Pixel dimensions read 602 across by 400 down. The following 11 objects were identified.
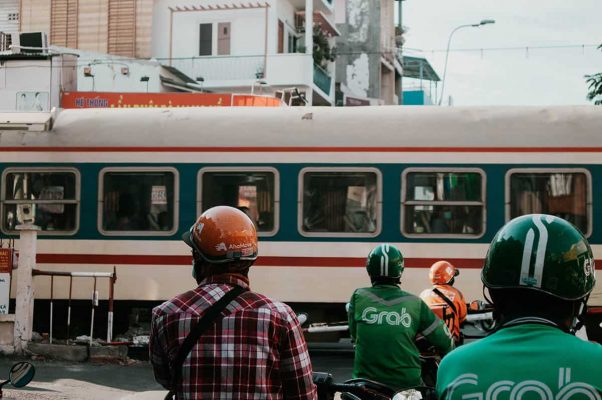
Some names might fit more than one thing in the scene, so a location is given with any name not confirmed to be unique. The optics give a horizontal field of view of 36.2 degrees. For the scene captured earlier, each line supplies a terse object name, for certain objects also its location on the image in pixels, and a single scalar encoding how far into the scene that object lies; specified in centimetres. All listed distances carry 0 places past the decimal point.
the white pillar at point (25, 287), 1129
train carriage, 1202
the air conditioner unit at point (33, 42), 2539
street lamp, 3738
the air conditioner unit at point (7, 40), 2727
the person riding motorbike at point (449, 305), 724
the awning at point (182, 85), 2752
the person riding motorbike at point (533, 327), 223
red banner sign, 1702
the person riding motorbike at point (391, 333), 550
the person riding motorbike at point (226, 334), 338
